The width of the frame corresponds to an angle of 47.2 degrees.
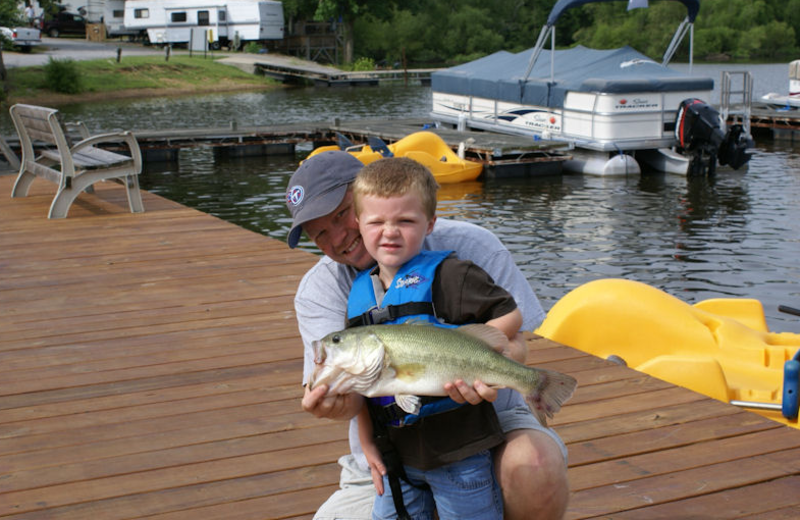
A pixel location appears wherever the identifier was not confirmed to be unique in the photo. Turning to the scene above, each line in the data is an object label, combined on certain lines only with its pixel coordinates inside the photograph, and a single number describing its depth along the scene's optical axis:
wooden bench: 9.94
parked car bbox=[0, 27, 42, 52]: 56.16
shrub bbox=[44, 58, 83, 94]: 45.78
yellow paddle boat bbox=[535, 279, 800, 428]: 4.83
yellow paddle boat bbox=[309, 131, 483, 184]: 18.91
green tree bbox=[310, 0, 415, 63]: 67.12
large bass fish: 2.24
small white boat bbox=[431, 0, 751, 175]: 20.31
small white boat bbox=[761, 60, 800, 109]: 30.57
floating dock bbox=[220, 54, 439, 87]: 56.47
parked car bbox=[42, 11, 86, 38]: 71.44
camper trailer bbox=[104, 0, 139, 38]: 71.94
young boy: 2.43
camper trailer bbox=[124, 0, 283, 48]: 67.62
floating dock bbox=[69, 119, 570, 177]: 20.88
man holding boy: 2.51
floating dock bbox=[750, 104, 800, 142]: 27.31
